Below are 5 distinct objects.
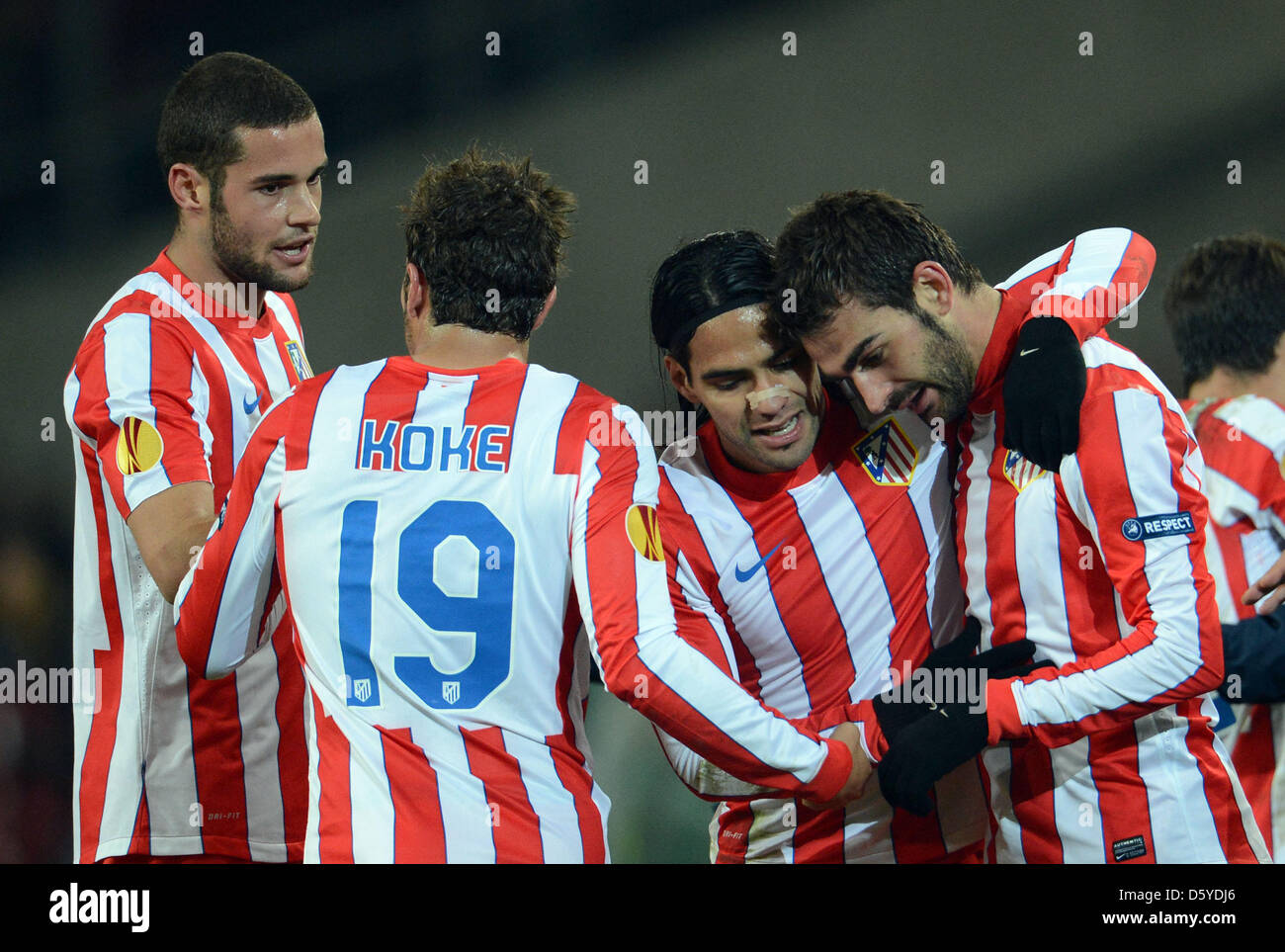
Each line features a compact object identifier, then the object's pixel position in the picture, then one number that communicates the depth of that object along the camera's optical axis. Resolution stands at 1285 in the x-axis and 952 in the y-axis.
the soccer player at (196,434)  4.10
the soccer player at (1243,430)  5.36
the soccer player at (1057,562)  3.66
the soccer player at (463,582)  3.38
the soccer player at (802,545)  4.27
